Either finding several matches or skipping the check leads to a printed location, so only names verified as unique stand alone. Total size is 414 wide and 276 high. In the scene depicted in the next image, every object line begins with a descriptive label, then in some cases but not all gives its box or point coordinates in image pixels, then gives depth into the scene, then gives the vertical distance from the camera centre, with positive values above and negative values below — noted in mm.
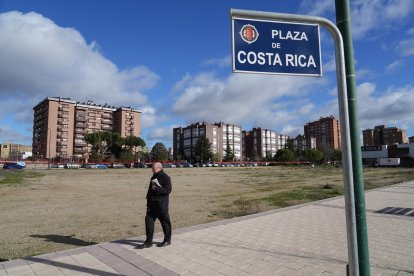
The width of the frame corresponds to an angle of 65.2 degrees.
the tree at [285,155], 113269 +2430
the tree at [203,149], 114312 +4991
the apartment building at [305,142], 166500 +10178
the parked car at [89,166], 75750 -276
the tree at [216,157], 118112 +2187
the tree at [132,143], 100888 +6722
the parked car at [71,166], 74931 -206
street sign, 2791 +1010
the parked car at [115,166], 79319 -380
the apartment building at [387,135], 155375 +12478
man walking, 5996 -787
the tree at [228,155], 124062 +2989
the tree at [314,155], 113375 +2278
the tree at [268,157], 127825 +2148
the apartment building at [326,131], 157250 +15450
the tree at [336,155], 119050 +2317
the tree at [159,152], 113738 +4293
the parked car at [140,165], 79275 -224
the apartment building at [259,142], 156250 +10136
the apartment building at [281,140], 169000 +11499
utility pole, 2748 -60
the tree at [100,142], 91812 +6434
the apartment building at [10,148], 150050 +8940
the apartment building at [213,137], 136250 +11456
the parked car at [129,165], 82588 -191
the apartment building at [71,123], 106500 +14710
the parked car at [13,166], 61250 -21
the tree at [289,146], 126388 +6299
